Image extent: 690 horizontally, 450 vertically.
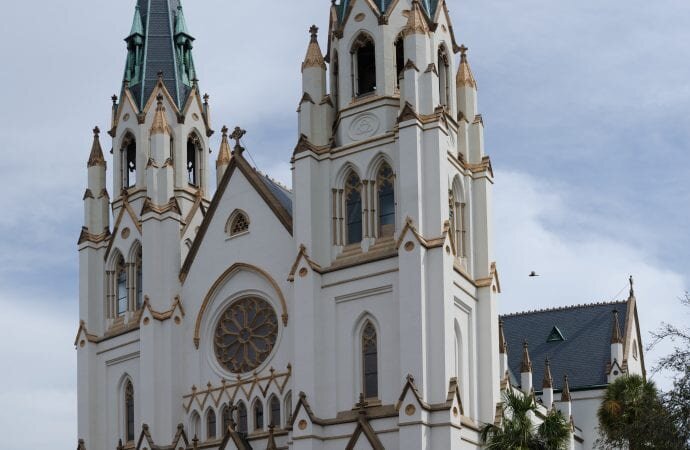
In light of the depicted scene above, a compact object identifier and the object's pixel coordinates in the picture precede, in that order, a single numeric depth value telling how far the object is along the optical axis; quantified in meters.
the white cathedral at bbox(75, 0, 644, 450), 41.56
